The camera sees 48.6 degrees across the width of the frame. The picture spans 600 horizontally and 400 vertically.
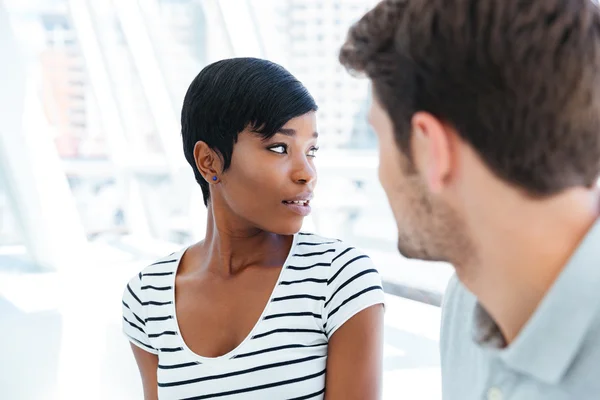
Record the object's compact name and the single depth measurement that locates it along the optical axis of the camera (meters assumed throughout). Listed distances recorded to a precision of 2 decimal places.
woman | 1.18
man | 0.60
